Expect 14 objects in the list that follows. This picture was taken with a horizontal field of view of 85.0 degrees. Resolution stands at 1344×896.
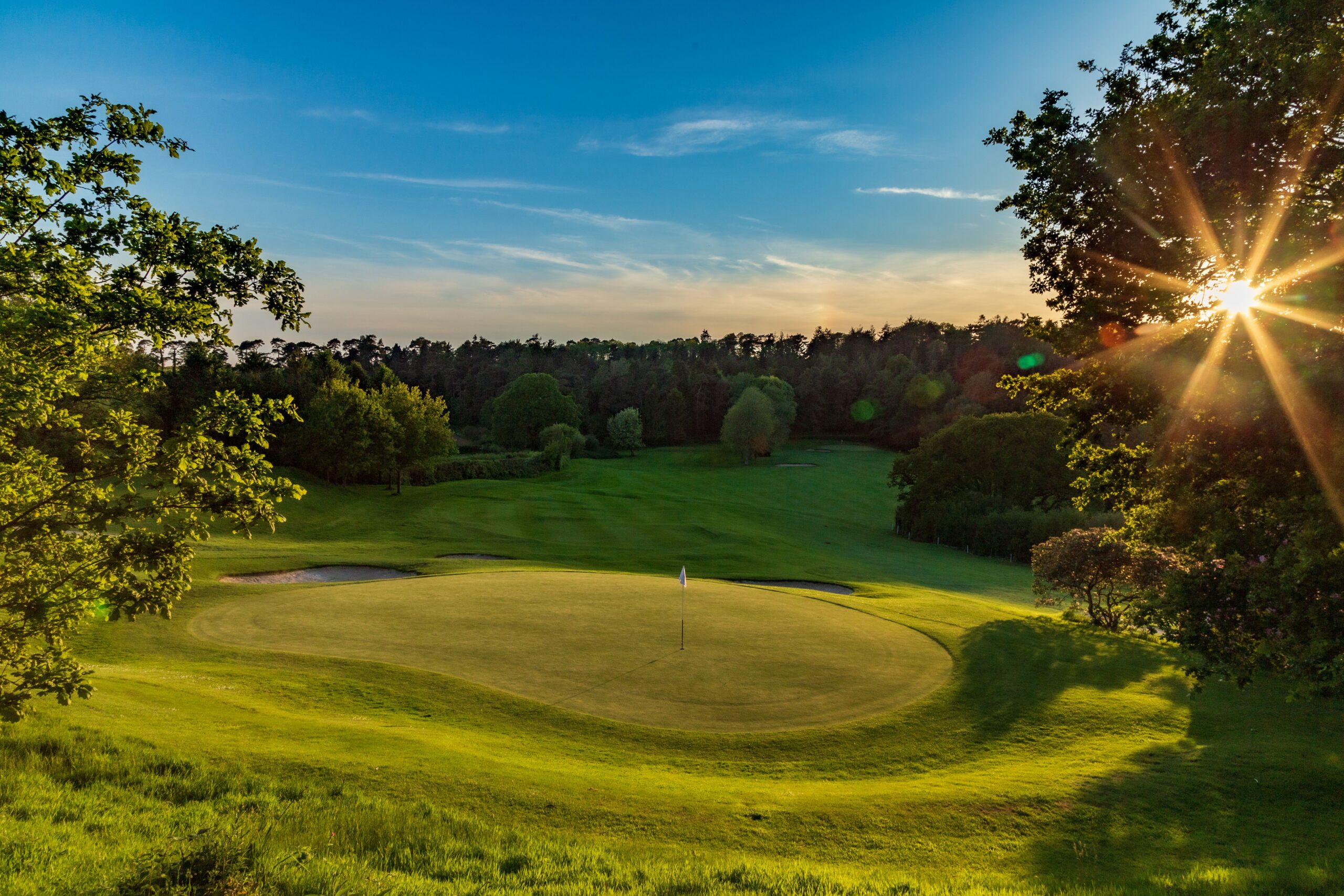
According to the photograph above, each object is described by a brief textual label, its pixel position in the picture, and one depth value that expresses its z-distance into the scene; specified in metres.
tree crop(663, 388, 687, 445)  108.81
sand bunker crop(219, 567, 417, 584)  24.31
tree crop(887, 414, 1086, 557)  51.28
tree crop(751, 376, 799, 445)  102.81
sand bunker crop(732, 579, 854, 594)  27.52
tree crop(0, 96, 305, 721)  7.74
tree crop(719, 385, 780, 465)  89.25
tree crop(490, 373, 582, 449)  88.00
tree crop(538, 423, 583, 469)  68.44
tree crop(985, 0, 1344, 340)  8.91
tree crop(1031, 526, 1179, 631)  21.75
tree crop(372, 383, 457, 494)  50.19
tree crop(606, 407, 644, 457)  97.56
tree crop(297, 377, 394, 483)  48.69
